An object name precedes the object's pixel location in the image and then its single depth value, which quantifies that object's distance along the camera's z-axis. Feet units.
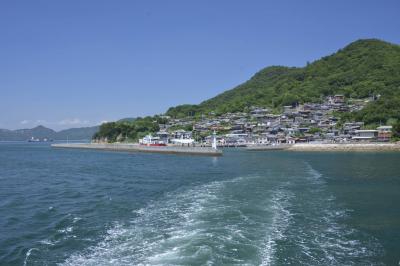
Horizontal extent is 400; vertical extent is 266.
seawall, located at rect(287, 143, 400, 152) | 221.37
